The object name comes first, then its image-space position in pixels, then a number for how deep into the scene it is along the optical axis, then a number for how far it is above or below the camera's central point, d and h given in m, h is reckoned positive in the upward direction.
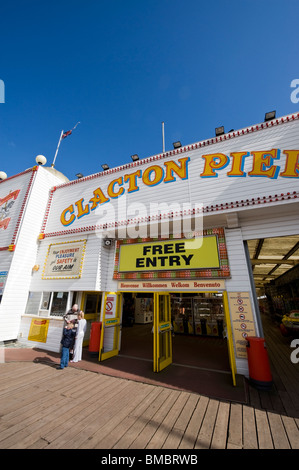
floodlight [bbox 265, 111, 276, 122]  6.88 +6.72
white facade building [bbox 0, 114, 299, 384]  6.36 +2.96
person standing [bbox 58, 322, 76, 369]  6.41 -1.19
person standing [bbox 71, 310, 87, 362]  6.77 -1.11
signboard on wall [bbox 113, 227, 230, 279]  6.84 +1.89
